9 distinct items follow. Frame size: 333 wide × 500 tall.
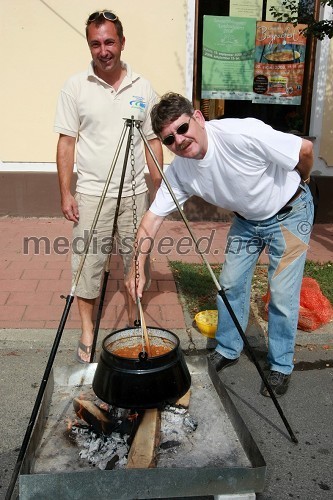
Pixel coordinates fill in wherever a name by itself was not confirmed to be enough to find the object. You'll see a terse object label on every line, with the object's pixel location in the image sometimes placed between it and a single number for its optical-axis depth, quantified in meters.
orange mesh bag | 4.14
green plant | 4.91
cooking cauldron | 2.34
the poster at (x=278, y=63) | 7.00
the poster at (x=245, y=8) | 6.86
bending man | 2.66
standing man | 3.26
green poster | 6.88
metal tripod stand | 2.27
